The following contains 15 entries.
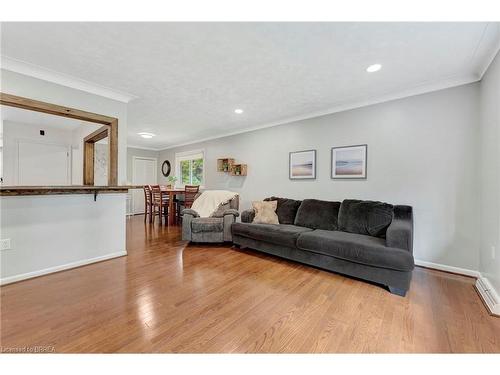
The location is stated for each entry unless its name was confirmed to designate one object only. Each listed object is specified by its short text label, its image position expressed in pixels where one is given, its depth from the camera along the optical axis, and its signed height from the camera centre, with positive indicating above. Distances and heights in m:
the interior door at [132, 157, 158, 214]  7.07 +0.26
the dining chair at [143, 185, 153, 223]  5.91 -0.47
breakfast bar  2.26 -0.53
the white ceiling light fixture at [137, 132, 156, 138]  5.32 +1.28
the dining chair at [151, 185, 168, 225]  5.61 -0.42
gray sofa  2.14 -0.64
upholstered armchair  3.67 -0.73
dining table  5.54 -0.43
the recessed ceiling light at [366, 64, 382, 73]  2.28 +1.28
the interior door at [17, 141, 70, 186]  4.11 +0.41
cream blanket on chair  4.11 -0.33
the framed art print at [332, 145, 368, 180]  3.22 +0.37
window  6.18 +0.53
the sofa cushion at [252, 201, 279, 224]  3.59 -0.47
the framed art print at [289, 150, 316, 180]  3.77 +0.38
